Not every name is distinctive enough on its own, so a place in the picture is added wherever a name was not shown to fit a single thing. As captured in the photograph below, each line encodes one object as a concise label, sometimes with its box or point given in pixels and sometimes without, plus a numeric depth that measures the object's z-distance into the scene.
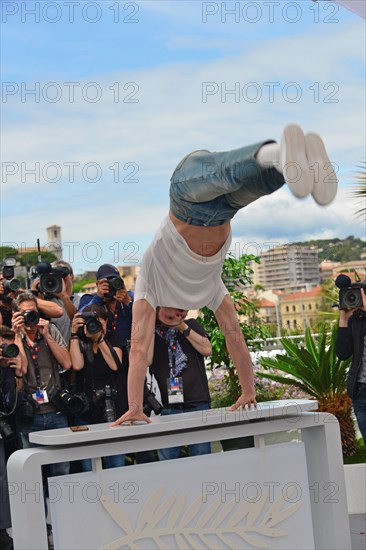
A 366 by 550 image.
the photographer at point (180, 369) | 5.33
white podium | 3.90
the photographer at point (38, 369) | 5.17
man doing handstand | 3.25
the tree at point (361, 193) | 9.55
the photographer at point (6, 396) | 5.14
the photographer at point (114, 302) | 5.45
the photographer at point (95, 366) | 5.24
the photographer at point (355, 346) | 5.67
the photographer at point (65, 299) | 5.66
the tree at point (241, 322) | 7.07
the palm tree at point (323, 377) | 6.83
